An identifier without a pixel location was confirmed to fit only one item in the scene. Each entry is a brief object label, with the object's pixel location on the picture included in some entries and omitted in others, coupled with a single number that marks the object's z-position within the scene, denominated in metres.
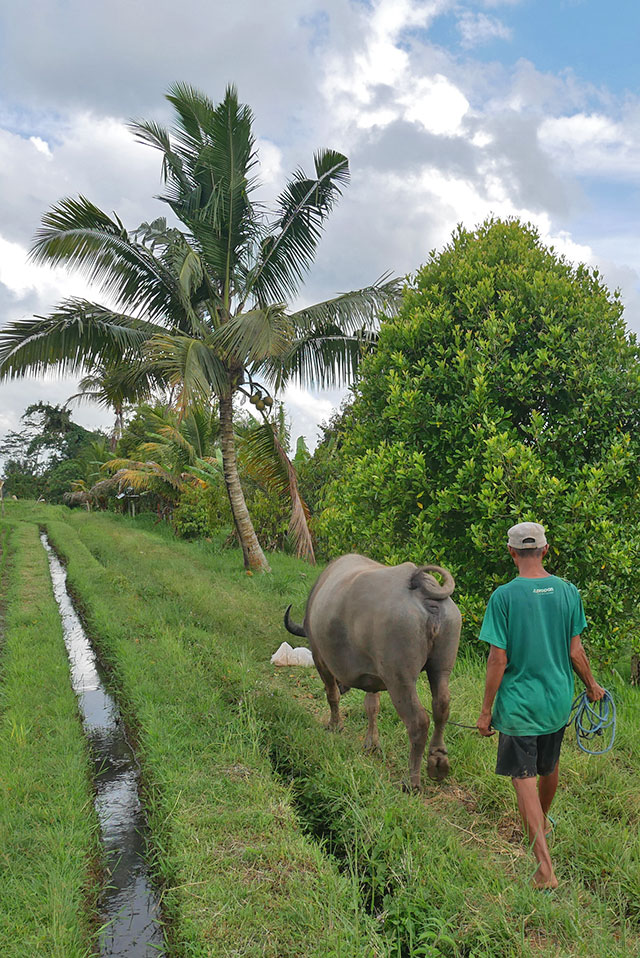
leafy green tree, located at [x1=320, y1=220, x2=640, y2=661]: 5.01
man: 2.80
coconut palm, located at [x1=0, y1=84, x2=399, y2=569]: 9.47
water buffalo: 3.40
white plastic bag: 6.17
